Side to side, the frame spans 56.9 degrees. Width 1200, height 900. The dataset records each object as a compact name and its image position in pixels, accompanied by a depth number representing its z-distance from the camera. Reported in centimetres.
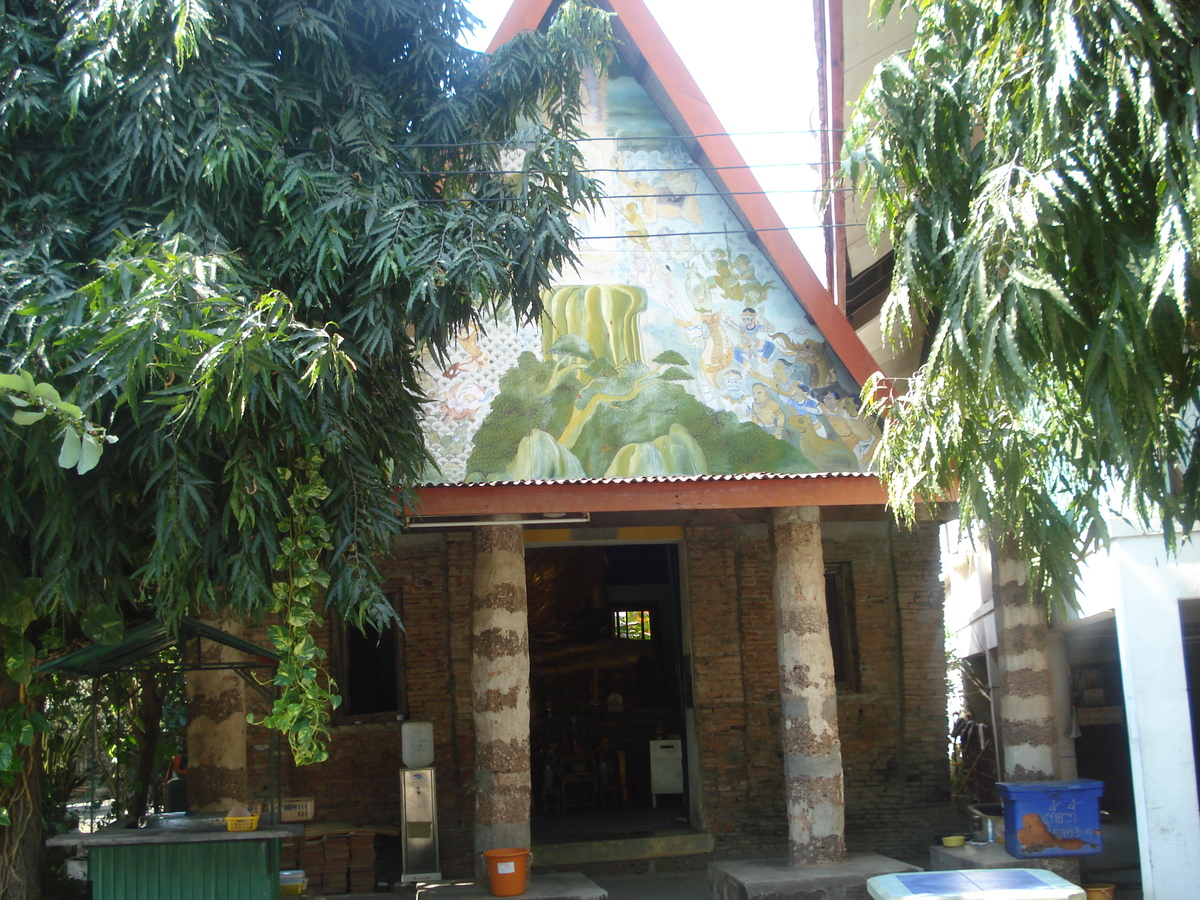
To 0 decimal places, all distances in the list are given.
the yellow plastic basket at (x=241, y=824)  769
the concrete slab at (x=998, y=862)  939
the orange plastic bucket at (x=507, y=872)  862
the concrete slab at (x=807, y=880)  904
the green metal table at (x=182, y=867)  754
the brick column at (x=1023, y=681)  1006
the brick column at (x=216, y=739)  920
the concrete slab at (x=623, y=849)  1159
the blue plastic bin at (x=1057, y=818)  952
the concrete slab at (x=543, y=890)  866
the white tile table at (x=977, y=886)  623
